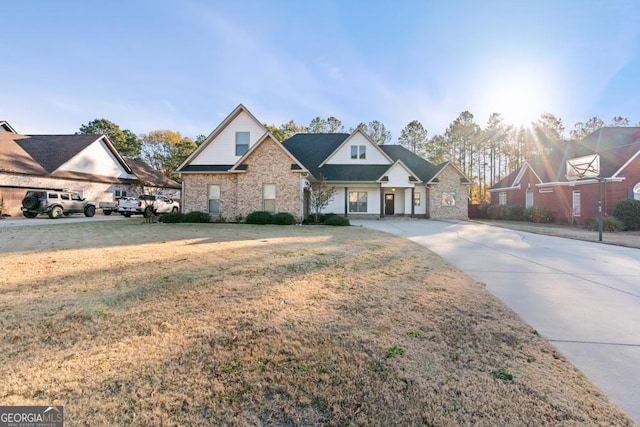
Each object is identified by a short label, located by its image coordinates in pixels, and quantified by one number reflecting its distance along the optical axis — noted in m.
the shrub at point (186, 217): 17.66
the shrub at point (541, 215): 22.72
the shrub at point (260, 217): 17.16
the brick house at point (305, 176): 18.17
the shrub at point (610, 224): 16.12
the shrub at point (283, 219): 17.02
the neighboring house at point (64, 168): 20.72
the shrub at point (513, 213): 25.26
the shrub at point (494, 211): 27.36
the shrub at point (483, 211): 29.25
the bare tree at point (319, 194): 18.05
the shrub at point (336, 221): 17.03
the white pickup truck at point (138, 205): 23.84
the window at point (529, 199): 25.86
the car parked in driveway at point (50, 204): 19.23
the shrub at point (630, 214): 16.64
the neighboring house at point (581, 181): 18.89
